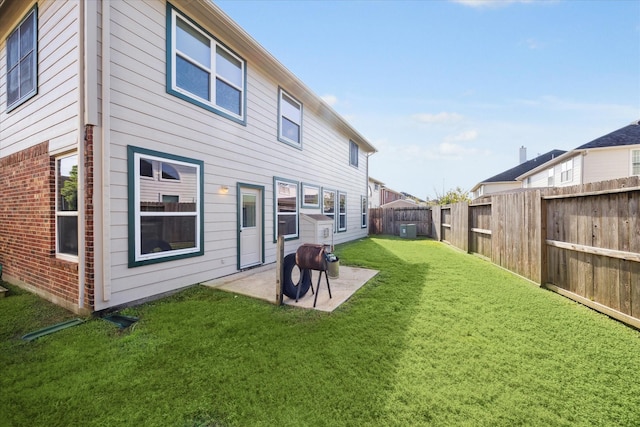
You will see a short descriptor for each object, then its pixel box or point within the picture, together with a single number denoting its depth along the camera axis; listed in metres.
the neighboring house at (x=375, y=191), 29.12
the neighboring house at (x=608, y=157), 14.12
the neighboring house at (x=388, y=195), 35.19
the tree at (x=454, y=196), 24.40
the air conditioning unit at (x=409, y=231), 14.62
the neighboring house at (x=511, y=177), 25.78
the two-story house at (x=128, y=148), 3.73
